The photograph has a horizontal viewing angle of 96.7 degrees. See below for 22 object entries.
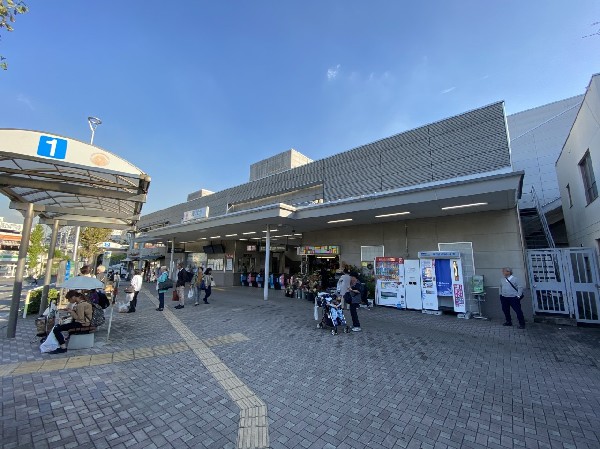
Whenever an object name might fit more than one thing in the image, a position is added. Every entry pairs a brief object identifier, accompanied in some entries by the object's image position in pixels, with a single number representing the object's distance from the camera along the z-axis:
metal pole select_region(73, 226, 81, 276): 12.12
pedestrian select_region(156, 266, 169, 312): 10.05
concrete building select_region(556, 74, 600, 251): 8.15
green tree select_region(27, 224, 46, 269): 28.39
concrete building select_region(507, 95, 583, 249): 14.69
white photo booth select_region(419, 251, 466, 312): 9.33
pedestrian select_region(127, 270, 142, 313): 9.80
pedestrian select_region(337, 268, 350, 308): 7.41
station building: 9.48
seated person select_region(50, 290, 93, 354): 5.34
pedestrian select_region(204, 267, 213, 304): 11.93
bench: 5.52
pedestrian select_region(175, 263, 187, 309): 10.92
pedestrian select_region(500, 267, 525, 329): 7.77
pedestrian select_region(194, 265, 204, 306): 11.66
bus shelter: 5.27
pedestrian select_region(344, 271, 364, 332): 7.14
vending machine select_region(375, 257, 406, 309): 10.70
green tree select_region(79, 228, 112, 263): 24.30
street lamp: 7.86
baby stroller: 7.05
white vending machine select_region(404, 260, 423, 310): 10.25
